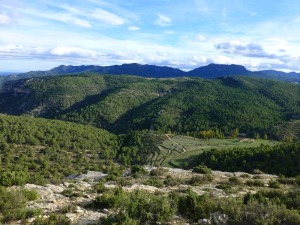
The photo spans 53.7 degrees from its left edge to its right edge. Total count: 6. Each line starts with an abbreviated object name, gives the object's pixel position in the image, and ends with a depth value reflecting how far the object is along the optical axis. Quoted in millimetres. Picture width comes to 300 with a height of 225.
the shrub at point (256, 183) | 29000
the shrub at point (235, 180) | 29341
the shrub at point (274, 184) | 27828
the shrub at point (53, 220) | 14555
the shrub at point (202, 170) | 35962
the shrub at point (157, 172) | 34081
